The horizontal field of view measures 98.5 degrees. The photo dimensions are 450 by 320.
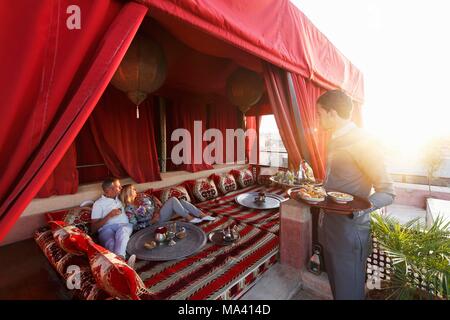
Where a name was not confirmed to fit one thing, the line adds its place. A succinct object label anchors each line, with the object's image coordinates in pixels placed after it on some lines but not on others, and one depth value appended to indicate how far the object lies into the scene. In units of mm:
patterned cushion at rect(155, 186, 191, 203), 3134
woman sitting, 2408
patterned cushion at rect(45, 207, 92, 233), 2273
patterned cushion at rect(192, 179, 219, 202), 3652
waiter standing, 1235
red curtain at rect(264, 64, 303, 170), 1940
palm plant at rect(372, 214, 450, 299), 1324
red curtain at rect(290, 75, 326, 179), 2074
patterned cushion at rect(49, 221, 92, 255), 1539
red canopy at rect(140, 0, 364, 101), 1111
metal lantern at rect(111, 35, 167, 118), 1576
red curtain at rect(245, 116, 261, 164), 5641
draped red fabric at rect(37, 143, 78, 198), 2477
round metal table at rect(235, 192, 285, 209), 3131
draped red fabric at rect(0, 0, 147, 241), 724
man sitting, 2031
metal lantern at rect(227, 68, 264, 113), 2441
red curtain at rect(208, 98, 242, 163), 4824
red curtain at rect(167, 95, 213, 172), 4074
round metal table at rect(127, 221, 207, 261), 1772
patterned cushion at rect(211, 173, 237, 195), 4203
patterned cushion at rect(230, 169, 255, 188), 4709
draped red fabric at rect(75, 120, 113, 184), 2910
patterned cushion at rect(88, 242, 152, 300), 1087
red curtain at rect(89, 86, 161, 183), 2916
